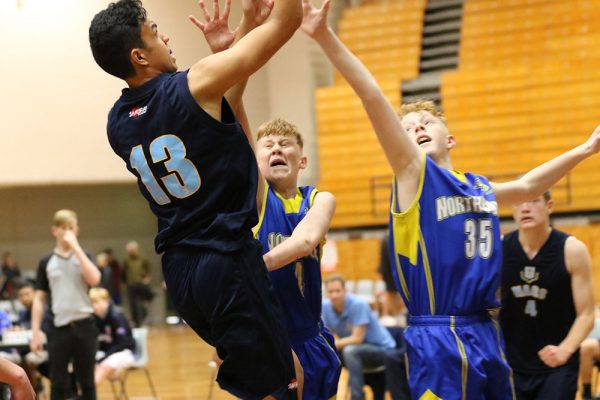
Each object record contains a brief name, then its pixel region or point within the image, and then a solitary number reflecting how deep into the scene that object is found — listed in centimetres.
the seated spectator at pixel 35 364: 1559
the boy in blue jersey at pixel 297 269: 657
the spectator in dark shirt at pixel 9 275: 2900
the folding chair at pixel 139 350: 1621
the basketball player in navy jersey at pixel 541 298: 828
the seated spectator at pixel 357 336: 1386
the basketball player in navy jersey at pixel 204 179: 468
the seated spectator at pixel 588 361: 1184
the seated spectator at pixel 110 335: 1563
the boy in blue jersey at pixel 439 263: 560
